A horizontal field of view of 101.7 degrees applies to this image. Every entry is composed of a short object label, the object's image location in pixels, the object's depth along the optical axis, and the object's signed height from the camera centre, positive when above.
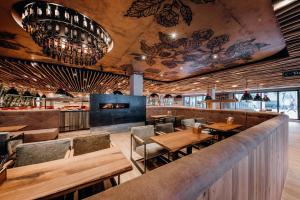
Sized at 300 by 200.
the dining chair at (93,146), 2.07 -0.84
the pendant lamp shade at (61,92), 6.14 +0.37
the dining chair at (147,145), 2.52 -1.05
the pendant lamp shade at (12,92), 5.36 +0.31
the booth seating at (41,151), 1.69 -0.77
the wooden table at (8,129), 3.23 -0.82
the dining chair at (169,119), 5.78 -0.91
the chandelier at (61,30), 1.85 +1.21
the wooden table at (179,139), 2.18 -0.79
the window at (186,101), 19.98 -0.08
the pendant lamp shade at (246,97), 5.11 +0.17
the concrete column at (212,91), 11.17 +0.90
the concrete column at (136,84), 6.47 +0.85
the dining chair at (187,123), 4.32 -0.81
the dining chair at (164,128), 3.41 -0.79
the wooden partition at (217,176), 0.46 -0.34
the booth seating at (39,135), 3.56 -1.10
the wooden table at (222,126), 3.59 -0.81
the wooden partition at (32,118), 3.97 -0.67
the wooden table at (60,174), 0.98 -0.74
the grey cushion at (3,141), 2.43 -0.84
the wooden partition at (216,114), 4.22 -0.61
